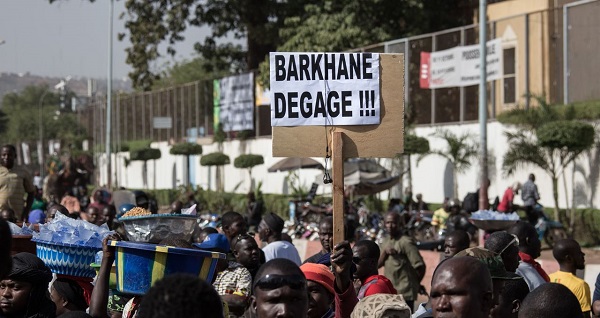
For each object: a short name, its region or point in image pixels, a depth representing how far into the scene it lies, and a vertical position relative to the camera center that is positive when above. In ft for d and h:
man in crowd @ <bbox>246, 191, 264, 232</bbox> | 130.28 -4.10
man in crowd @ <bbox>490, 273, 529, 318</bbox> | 29.92 -2.38
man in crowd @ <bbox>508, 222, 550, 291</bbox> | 39.48 -2.31
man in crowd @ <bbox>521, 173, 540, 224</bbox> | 121.24 -2.52
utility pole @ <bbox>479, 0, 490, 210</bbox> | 101.56 +2.93
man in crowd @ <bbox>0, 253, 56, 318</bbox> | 27.06 -1.98
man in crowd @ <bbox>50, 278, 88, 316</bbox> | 32.00 -2.41
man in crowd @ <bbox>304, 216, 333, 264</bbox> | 44.60 -1.88
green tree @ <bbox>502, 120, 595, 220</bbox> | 116.75 +0.66
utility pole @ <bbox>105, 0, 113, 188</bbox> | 227.52 +10.72
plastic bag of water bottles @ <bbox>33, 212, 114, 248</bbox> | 32.42 -1.32
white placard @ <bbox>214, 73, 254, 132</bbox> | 211.46 +7.01
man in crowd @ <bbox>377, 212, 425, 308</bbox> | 57.23 -3.34
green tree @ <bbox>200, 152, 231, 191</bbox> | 204.83 +0.03
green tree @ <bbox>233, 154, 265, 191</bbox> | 195.87 -0.21
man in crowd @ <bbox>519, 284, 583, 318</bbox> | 27.63 -2.28
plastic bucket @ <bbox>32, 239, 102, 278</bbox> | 32.26 -1.74
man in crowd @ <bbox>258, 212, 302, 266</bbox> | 49.01 -2.29
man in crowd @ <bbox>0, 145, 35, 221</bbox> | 67.00 -0.89
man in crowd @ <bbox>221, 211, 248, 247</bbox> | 48.73 -1.81
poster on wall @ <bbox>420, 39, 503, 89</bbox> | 135.02 +7.34
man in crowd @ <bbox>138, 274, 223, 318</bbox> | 16.05 -1.26
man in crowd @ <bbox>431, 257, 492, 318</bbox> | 23.05 -1.73
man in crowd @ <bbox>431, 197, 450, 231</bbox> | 115.18 -3.96
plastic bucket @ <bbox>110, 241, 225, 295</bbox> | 27.44 -1.59
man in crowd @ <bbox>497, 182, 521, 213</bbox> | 120.53 -3.00
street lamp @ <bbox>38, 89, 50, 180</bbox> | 330.65 +0.91
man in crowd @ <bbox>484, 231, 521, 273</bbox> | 36.82 -1.87
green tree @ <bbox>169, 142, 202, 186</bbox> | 213.67 +1.26
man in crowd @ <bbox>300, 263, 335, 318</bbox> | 30.33 -2.28
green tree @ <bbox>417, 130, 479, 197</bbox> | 142.89 +0.43
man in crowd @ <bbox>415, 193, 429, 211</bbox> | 141.90 -3.68
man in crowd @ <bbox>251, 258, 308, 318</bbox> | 24.25 -1.86
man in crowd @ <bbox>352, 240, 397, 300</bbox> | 36.96 -2.30
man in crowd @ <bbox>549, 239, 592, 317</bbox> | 41.69 -2.69
